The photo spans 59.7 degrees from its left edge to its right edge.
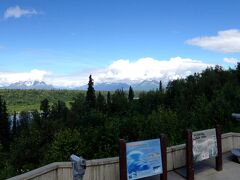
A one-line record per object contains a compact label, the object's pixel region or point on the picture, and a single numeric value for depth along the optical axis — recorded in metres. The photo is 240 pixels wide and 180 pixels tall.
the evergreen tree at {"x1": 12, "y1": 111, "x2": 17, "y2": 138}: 63.82
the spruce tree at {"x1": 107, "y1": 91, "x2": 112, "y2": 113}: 60.63
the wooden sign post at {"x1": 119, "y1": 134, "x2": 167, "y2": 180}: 5.09
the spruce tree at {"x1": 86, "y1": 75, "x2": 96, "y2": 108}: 58.62
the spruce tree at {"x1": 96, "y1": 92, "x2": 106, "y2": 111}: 60.20
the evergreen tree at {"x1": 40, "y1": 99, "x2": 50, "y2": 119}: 61.58
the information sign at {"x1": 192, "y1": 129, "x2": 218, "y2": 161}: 6.35
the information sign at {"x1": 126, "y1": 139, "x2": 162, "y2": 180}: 5.23
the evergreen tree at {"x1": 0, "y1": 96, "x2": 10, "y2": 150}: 54.89
